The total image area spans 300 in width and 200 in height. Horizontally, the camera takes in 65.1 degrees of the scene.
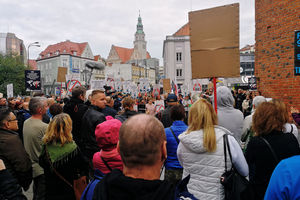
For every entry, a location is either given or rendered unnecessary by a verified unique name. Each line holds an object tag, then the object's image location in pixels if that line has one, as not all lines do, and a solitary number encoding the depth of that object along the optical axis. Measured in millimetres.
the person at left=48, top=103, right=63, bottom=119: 5160
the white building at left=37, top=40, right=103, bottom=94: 69875
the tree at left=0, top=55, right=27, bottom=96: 41500
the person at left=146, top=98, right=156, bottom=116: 10529
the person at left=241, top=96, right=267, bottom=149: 3708
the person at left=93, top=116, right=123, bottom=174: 2381
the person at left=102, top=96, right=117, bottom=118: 5922
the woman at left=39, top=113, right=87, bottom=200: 3070
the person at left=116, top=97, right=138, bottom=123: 4839
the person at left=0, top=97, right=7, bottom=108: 7977
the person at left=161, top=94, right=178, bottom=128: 5361
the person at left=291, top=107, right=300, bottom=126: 3543
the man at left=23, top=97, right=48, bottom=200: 3604
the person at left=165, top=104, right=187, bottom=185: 3336
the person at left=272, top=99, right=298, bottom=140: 2750
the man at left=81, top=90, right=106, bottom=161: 4008
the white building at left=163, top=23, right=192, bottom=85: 48625
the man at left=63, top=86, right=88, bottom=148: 4879
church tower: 117000
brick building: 6055
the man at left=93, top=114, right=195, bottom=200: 1183
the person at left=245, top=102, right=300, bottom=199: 2525
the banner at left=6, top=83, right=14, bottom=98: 13242
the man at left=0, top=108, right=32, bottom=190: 2680
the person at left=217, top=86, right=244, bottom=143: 3803
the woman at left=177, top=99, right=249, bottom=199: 2371
